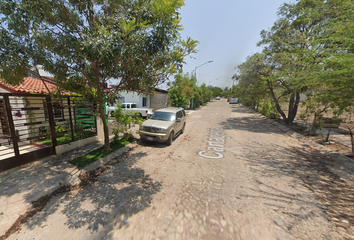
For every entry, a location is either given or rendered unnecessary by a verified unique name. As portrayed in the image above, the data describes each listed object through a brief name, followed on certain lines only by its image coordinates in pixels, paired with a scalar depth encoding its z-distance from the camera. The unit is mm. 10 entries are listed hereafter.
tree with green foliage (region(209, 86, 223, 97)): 86938
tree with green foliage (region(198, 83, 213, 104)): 34812
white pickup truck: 13547
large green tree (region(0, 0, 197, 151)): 3213
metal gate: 4105
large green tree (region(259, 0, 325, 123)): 7787
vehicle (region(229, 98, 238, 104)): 40406
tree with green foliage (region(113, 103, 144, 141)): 6730
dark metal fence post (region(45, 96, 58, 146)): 4907
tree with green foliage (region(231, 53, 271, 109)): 12433
